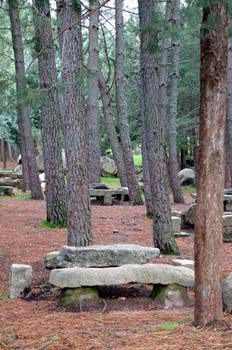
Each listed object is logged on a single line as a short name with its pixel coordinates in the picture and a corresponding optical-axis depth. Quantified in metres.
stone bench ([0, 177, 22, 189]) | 22.32
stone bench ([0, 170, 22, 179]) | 25.44
